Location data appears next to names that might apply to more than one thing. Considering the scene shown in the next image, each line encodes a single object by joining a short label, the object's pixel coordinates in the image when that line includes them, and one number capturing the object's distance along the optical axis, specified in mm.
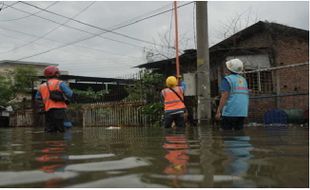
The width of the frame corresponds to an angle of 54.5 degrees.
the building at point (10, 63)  31191
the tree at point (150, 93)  10410
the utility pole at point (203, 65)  8265
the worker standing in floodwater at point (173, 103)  6592
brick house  10925
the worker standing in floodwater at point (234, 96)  5218
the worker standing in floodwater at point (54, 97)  5770
